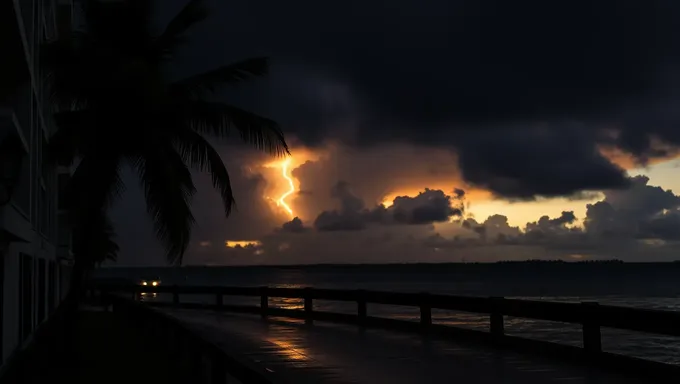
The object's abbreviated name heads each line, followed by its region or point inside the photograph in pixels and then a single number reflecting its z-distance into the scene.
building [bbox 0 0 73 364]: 13.54
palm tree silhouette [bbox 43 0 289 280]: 16.52
